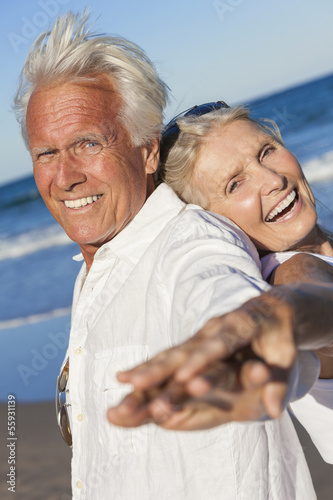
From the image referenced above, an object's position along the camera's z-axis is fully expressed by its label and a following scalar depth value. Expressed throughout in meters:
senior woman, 1.06
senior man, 0.83
